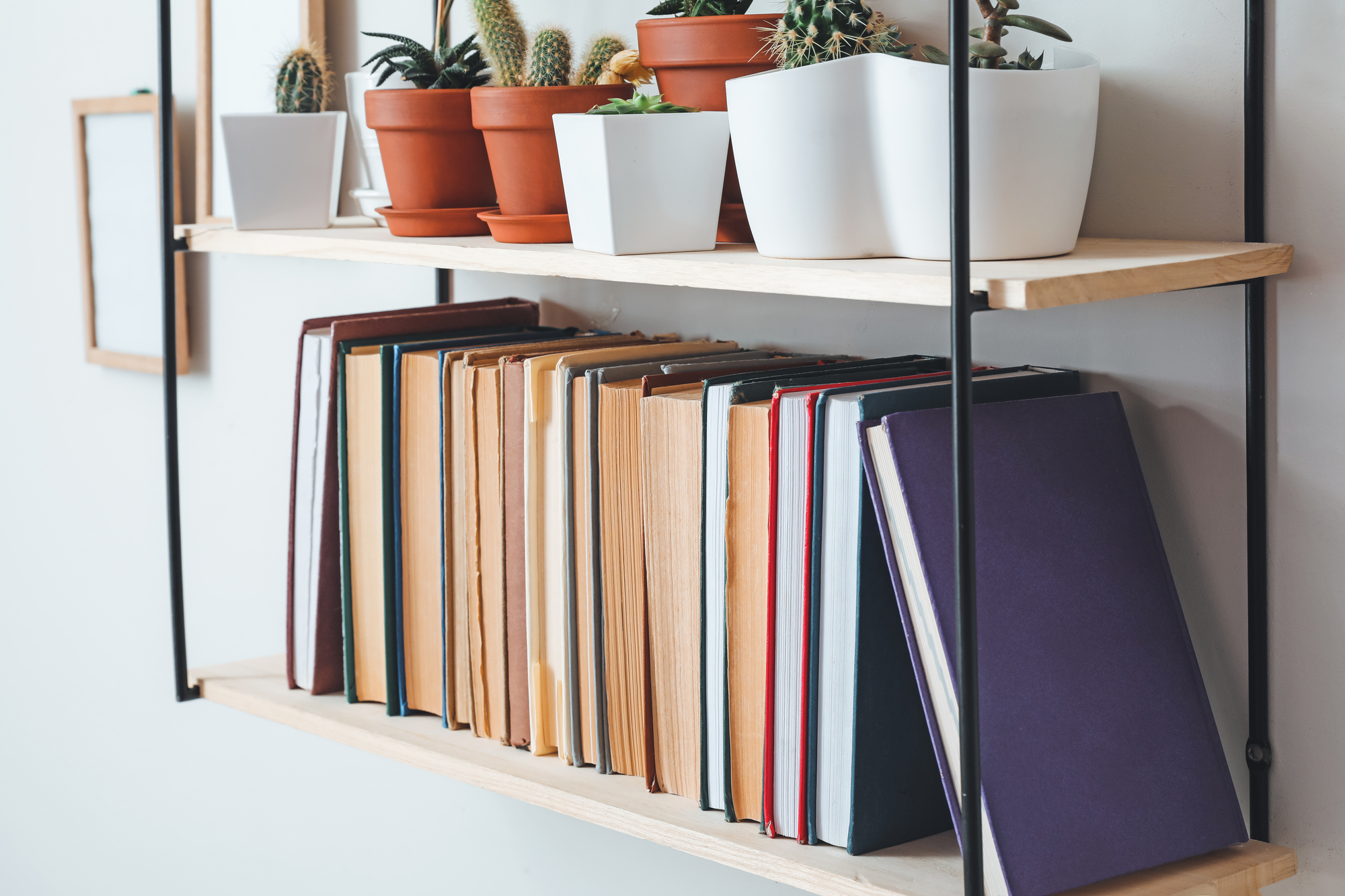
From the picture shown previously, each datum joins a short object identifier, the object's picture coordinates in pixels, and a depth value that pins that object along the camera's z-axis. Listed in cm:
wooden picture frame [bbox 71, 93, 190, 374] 210
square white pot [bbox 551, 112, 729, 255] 154
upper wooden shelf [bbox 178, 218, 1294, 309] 140
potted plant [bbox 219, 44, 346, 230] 175
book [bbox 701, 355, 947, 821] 154
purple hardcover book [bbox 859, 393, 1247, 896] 146
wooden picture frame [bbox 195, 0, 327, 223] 204
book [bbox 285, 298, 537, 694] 173
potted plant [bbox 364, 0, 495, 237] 169
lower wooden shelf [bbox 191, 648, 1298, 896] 148
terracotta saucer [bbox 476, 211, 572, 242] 162
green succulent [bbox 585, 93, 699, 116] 154
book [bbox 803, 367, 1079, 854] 149
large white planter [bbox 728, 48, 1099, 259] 143
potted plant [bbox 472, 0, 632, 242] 162
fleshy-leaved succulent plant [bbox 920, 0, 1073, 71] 145
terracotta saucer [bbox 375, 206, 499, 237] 170
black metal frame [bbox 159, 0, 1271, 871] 139
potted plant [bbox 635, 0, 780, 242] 156
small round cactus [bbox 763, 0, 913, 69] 147
